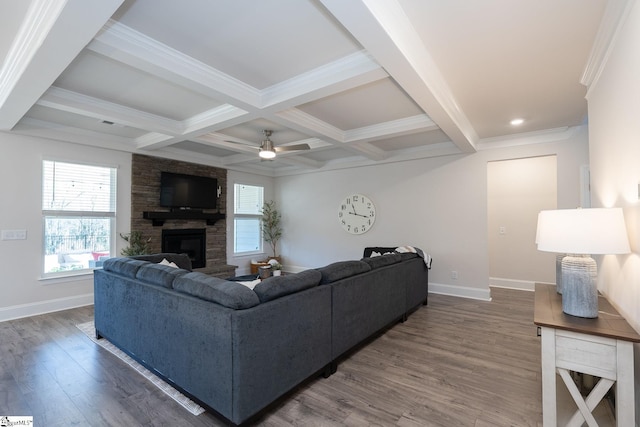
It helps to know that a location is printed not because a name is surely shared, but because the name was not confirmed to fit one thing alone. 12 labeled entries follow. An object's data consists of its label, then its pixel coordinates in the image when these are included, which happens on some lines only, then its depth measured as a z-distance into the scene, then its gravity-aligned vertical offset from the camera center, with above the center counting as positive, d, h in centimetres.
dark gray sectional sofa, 181 -79
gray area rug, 207 -128
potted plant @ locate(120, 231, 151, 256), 478 -44
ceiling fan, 397 +92
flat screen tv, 533 +50
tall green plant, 734 -18
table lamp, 164 -14
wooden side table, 154 -76
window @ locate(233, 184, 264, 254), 679 -1
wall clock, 603 +7
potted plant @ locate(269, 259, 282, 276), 435 -75
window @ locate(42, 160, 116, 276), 423 +4
